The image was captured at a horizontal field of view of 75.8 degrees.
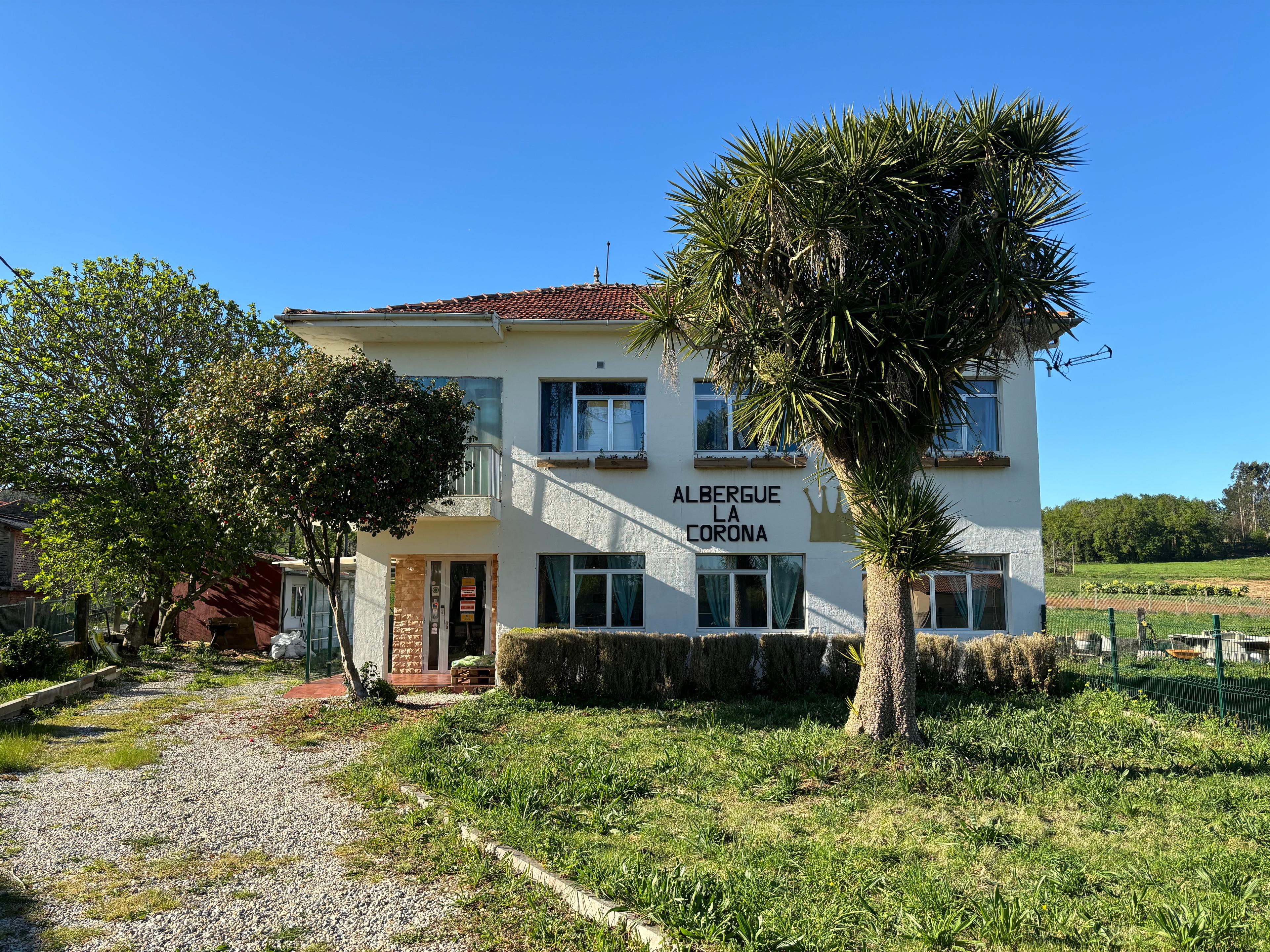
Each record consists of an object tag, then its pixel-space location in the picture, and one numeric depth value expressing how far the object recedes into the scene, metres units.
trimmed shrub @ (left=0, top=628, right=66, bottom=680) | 12.29
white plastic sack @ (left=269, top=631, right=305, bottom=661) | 20.27
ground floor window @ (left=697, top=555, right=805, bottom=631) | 14.13
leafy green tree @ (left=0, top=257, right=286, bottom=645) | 17.47
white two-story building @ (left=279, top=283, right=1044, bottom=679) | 14.05
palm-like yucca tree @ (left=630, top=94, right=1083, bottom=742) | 8.30
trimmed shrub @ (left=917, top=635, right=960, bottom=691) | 12.55
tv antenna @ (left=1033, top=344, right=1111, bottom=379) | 9.63
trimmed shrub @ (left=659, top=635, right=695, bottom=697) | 12.41
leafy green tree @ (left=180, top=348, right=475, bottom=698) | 10.55
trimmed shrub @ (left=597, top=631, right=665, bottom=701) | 12.27
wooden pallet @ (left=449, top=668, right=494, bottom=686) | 13.42
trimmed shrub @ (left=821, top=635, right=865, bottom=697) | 12.71
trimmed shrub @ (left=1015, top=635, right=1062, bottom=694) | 12.44
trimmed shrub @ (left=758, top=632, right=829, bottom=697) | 12.55
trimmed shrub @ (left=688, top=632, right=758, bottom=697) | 12.49
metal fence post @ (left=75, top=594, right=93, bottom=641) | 15.12
